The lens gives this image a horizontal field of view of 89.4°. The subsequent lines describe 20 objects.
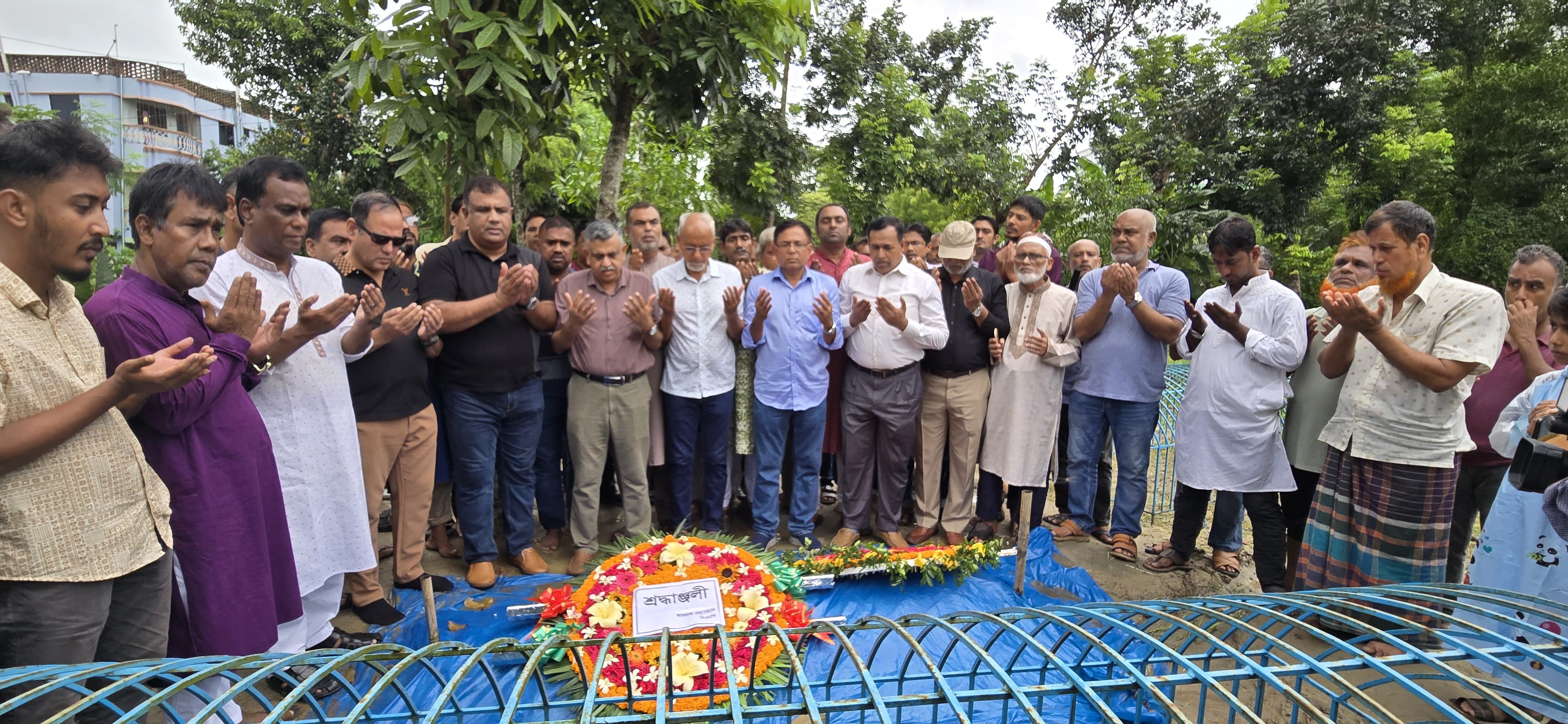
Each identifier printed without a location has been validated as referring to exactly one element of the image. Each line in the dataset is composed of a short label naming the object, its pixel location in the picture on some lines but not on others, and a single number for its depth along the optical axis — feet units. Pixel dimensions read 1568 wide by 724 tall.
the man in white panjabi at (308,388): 10.67
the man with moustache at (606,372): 15.85
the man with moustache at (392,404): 13.26
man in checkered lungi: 11.39
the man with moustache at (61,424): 6.86
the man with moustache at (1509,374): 13.32
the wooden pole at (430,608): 8.82
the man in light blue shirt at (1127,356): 16.78
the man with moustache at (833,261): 18.66
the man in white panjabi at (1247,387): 14.93
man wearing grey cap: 17.56
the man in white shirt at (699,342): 16.62
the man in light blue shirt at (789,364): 16.93
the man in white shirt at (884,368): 16.89
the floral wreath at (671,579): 10.47
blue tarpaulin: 10.84
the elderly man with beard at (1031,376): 17.43
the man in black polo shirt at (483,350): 14.46
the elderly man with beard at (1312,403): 14.85
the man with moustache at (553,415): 16.72
